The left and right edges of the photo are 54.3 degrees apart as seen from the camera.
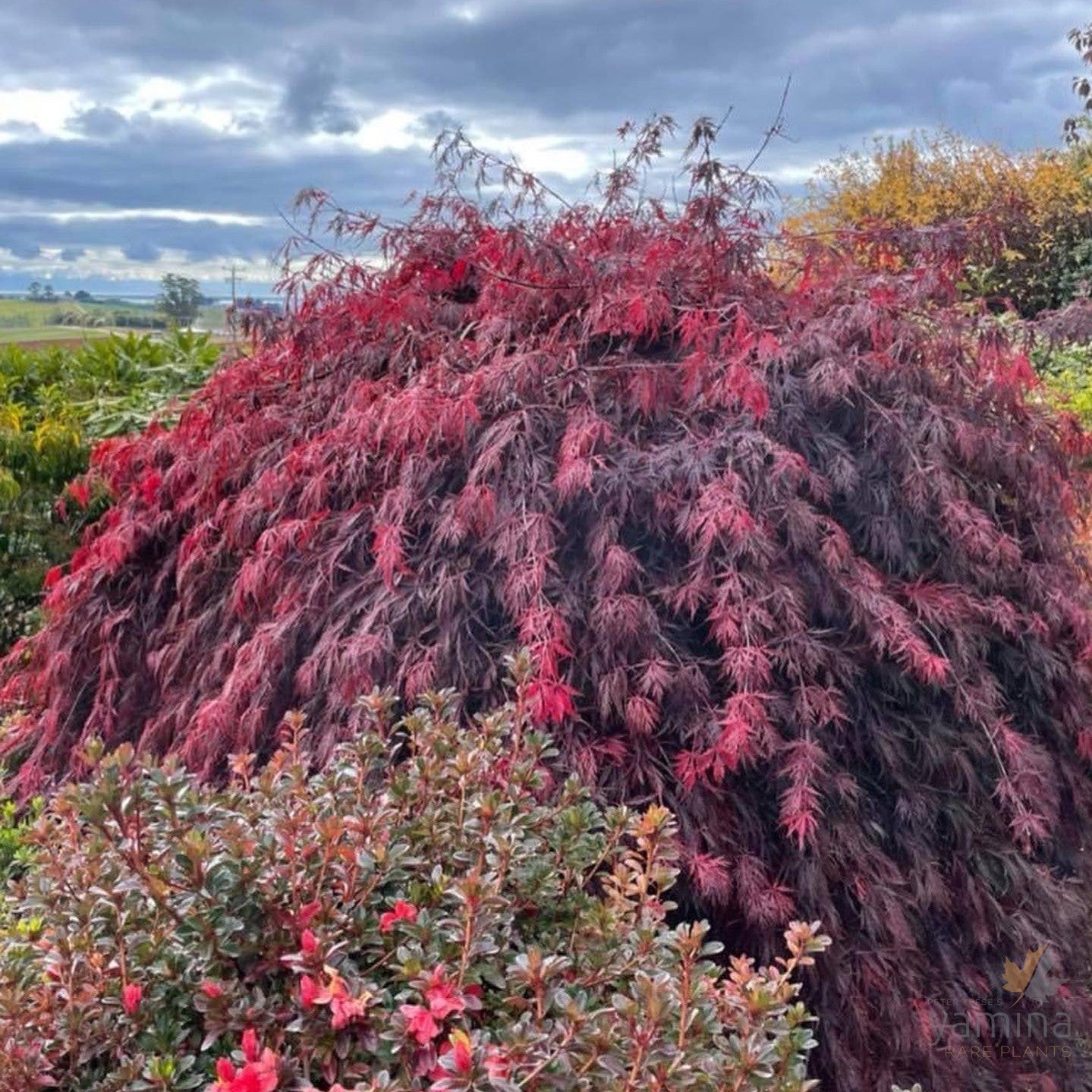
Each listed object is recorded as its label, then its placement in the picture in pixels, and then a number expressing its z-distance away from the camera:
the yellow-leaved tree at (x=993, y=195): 13.69
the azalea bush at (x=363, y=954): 1.33
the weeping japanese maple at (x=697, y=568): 2.39
